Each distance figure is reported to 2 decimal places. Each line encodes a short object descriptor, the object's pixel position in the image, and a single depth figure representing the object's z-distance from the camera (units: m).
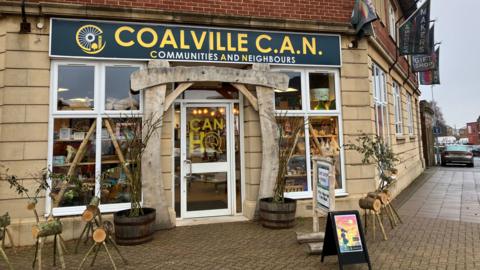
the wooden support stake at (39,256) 3.89
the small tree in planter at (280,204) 5.89
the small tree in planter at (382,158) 5.84
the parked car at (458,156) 20.61
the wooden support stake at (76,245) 4.85
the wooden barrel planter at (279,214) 5.88
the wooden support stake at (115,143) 6.04
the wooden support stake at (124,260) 4.33
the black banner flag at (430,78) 17.61
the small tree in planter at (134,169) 5.12
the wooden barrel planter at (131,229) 5.10
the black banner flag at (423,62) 13.79
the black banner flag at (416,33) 10.32
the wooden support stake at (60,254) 4.19
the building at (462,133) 98.94
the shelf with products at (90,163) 5.89
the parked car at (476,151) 40.06
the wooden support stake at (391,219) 5.90
